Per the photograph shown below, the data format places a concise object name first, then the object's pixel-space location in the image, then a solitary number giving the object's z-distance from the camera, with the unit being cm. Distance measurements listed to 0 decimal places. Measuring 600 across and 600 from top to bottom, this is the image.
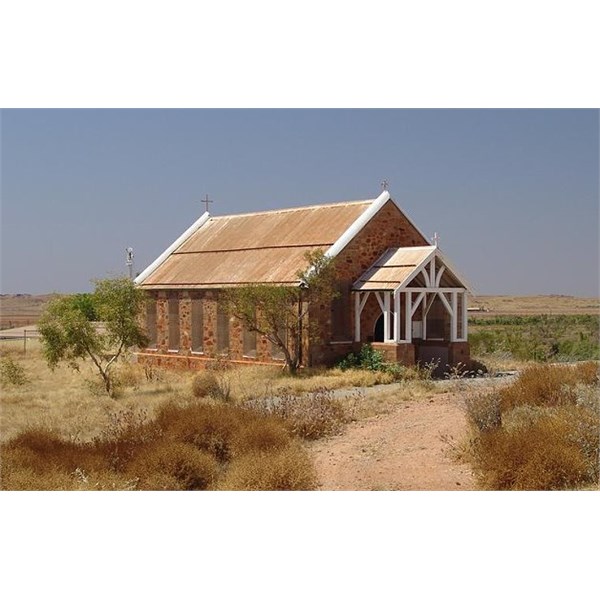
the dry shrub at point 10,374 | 2378
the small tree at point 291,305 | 2541
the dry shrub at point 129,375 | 2705
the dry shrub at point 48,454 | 1266
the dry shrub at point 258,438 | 1391
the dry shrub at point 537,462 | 1178
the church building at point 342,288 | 2611
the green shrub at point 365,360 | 2531
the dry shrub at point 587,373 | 1802
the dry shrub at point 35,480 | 1180
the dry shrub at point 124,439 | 1339
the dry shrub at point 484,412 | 1455
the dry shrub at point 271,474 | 1189
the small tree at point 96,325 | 2366
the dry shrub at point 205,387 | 2156
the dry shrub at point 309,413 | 1645
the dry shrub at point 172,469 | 1235
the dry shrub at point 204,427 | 1438
